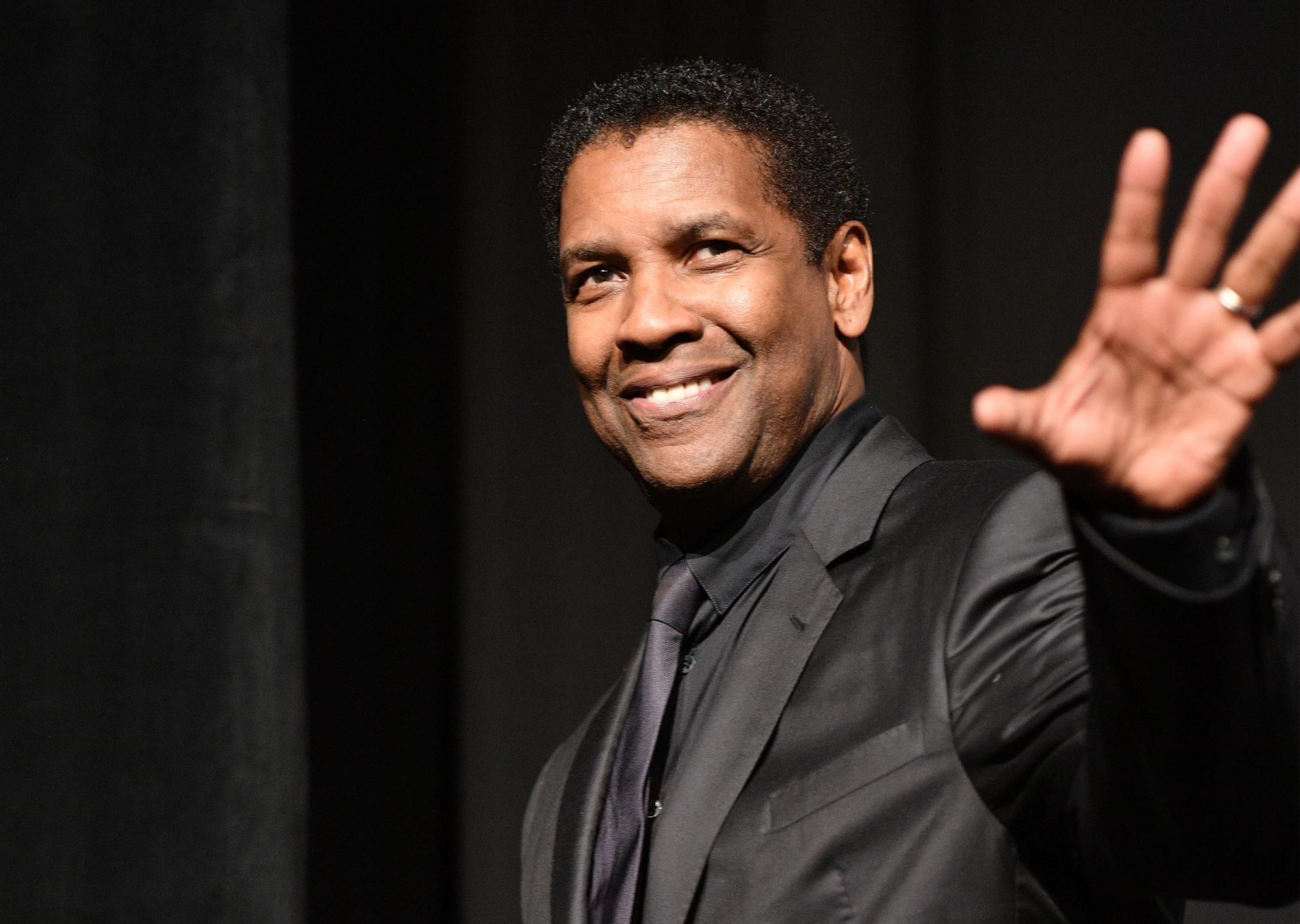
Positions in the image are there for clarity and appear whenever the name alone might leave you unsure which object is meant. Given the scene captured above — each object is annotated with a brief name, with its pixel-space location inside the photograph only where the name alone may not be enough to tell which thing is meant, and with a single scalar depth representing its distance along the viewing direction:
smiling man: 4.20
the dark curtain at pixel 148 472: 4.86
